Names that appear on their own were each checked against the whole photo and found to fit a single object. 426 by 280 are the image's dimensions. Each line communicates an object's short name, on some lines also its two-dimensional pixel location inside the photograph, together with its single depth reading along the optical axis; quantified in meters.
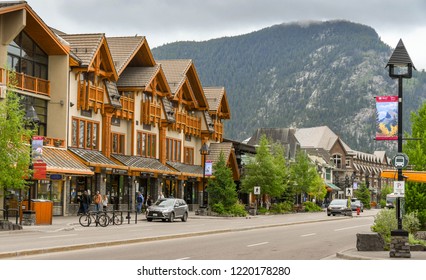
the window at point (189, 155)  77.38
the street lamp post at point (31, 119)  35.91
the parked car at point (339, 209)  74.94
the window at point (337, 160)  160.88
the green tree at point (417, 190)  31.16
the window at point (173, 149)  71.94
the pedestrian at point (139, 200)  56.73
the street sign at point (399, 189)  21.41
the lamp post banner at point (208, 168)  64.56
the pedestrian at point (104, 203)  50.62
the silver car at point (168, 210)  47.72
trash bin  38.56
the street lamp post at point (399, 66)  21.94
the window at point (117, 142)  61.05
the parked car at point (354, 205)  91.06
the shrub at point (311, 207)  94.31
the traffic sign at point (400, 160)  21.47
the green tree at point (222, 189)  62.78
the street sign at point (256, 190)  73.31
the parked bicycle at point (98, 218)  39.72
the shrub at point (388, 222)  26.19
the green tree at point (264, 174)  78.12
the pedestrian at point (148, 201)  61.47
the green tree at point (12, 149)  33.91
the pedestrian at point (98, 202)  48.25
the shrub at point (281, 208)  79.62
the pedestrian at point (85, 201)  52.12
